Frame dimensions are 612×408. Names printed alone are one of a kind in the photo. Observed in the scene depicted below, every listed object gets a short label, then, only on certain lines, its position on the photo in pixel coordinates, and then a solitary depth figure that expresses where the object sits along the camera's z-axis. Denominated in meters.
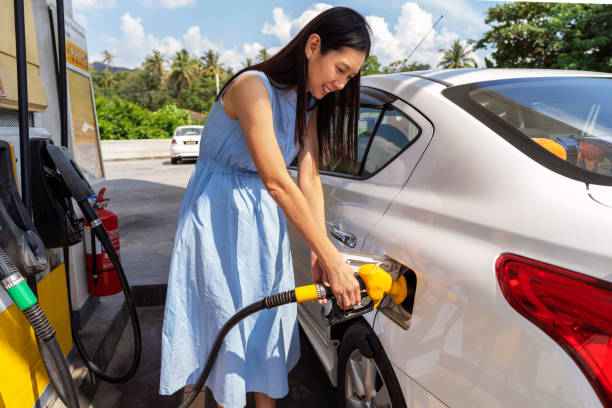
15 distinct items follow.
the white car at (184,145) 16.86
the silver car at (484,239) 0.93
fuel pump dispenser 1.31
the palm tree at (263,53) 66.69
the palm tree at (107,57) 80.50
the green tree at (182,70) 62.44
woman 1.43
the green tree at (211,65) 65.94
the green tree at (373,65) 68.64
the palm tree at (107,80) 68.06
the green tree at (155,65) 65.19
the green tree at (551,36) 16.39
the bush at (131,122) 22.81
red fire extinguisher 2.74
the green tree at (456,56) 55.38
